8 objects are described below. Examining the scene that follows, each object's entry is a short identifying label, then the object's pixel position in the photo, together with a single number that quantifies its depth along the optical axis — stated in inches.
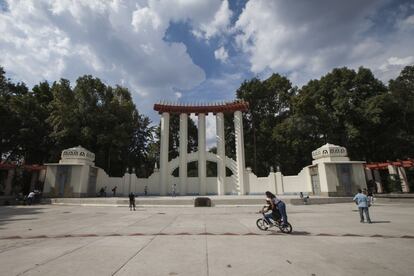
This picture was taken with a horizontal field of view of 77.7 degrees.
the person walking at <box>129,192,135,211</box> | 687.7
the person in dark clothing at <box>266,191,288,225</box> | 346.0
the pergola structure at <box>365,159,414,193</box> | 1015.9
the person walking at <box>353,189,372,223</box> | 412.2
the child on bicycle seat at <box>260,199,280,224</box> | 352.5
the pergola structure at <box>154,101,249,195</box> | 1230.1
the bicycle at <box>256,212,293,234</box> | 343.9
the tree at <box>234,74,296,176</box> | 1518.6
